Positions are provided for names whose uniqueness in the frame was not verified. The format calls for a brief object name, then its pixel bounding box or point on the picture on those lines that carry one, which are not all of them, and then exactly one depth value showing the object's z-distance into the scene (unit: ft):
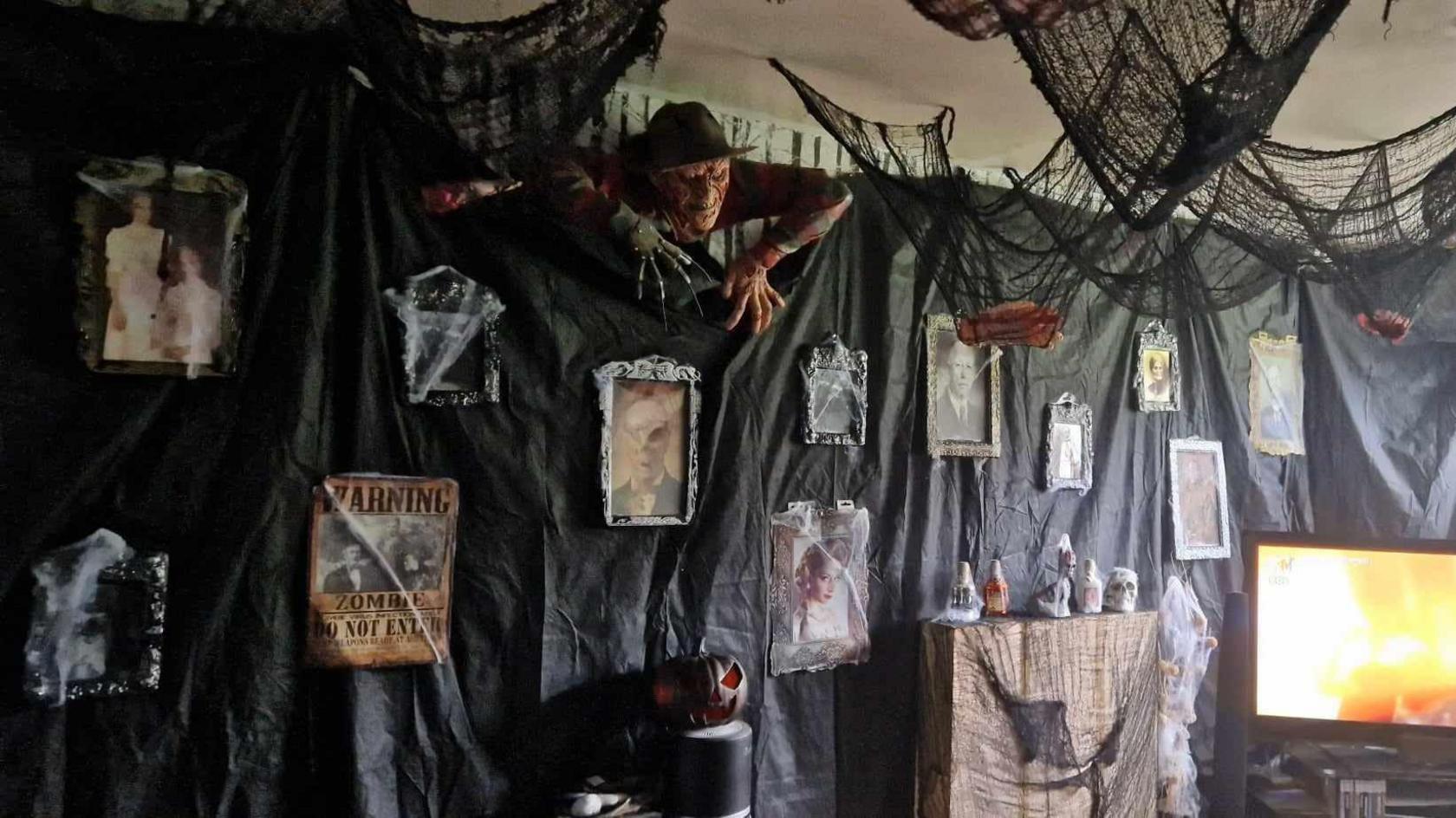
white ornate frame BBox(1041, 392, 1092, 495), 7.30
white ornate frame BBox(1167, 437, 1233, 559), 7.95
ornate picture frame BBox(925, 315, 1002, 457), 6.76
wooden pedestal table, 6.21
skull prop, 7.20
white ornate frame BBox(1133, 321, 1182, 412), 7.89
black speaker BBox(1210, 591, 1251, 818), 7.12
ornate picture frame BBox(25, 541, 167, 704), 4.11
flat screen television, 7.32
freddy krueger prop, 4.94
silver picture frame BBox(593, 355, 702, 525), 5.45
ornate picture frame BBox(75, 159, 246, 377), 4.17
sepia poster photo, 4.63
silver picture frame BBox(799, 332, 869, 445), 6.25
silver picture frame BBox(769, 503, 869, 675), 6.06
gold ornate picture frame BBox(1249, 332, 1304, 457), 8.46
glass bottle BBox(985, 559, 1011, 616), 6.70
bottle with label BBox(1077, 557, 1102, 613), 7.04
